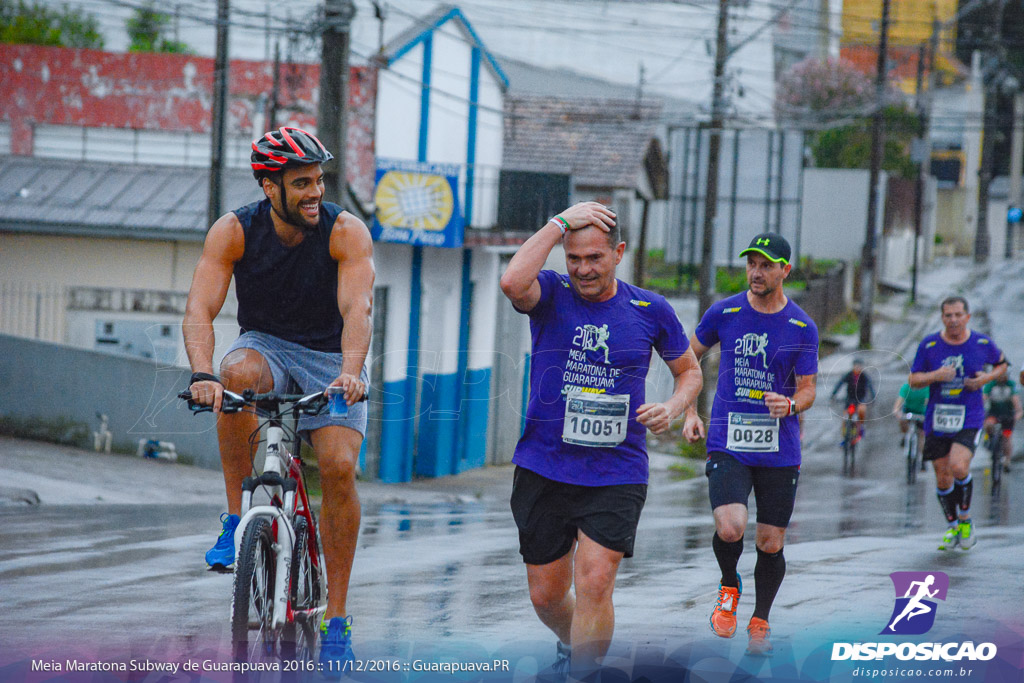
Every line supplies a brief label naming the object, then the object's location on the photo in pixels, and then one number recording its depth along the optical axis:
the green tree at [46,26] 42.81
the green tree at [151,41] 42.09
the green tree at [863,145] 51.06
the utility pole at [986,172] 49.62
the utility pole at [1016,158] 59.81
